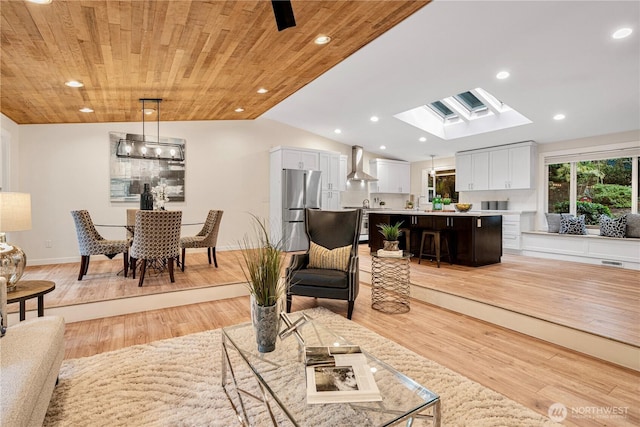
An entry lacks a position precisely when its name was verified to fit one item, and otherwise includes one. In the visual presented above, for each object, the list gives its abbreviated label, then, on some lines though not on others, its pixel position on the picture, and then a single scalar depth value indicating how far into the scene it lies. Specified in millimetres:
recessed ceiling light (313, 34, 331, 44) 3289
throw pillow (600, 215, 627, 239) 5137
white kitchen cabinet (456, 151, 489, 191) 6887
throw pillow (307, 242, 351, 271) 3320
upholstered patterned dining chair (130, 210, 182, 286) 3688
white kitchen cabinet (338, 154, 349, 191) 7672
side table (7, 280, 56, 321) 2109
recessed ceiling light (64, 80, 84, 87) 3509
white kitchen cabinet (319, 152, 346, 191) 7297
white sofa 1171
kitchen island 4762
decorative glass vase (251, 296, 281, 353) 1693
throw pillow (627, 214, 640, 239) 5004
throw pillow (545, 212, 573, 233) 5973
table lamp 2215
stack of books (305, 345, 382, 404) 1288
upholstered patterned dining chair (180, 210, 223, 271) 4691
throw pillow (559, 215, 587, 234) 5672
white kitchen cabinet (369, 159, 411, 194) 8438
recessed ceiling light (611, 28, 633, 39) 3124
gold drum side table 3439
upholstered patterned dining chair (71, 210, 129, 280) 3943
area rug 1696
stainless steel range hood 8039
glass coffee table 1243
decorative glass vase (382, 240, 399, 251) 3480
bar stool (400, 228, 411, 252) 5551
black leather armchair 3100
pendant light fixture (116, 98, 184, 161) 4465
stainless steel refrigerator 6617
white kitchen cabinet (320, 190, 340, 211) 7324
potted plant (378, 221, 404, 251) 3484
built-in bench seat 4965
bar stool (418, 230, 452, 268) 4867
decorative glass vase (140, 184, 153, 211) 4492
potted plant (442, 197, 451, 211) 6126
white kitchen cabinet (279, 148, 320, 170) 6676
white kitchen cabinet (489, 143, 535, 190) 6254
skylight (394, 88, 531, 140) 5727
